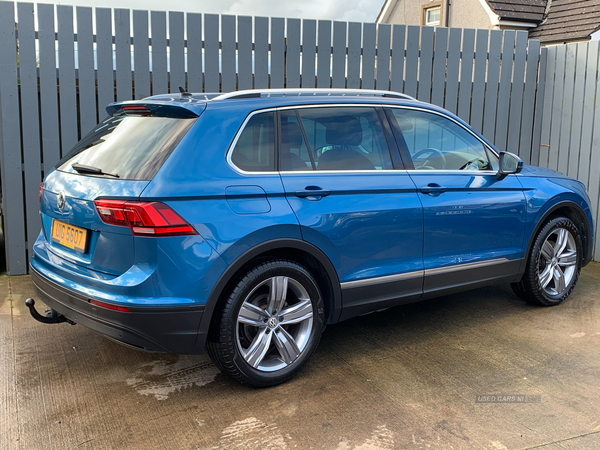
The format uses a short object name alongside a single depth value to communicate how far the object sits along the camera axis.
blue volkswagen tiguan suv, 3.01
